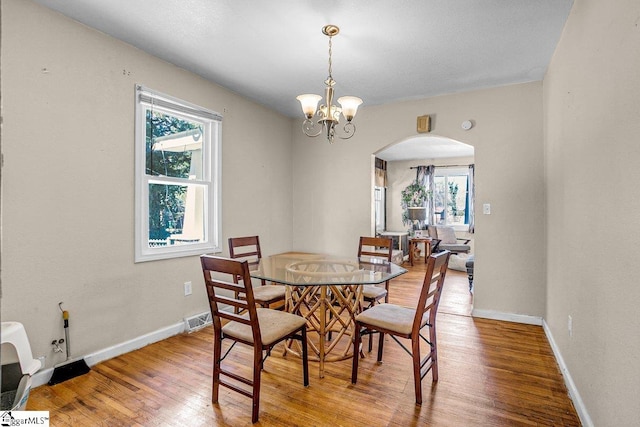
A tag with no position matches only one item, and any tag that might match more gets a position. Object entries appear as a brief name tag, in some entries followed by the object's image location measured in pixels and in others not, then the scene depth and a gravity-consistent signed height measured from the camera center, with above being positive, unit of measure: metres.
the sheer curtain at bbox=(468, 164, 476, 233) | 7.94 +0.36
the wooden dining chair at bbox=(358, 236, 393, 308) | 3.00 -0.45
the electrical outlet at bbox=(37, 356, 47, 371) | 2.43 -1.01
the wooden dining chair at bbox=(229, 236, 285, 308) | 2.97 -0.68
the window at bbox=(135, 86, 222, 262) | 3.10 +0.32
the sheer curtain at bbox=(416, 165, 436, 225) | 8.30 +0.69
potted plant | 8.18 +0.39
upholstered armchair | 7.21 -0.47
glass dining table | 2.45 -0.45
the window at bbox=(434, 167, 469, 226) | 8.17 +0.40
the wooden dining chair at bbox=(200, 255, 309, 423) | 2.03 -0.72
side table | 7.24 -0.63
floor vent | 3.41 -1.07
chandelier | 2.68 +0.80
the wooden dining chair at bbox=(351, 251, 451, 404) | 2.19 -0.70
